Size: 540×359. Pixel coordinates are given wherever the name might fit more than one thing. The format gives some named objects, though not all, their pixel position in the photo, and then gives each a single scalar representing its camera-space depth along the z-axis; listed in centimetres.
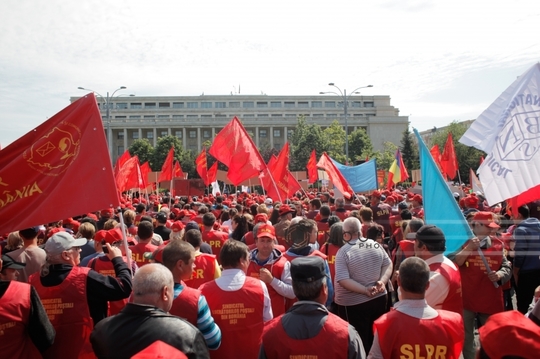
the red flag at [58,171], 422
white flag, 483
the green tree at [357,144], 7119
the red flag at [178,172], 2183
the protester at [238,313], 394
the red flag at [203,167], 1790
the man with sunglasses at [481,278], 536
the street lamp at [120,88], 3251
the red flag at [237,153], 984
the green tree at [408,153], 6425
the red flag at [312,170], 1961
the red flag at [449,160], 1755
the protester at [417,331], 316
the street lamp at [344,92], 3682
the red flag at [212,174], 1795
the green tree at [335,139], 5784
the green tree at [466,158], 4788
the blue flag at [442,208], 494
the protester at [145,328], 272
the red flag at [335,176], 1212
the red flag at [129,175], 1480
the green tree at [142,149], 6794
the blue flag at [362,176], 1502
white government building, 9469
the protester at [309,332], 302
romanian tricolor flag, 1912
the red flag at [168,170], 1707
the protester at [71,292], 388
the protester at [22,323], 343
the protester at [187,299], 358
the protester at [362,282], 511
